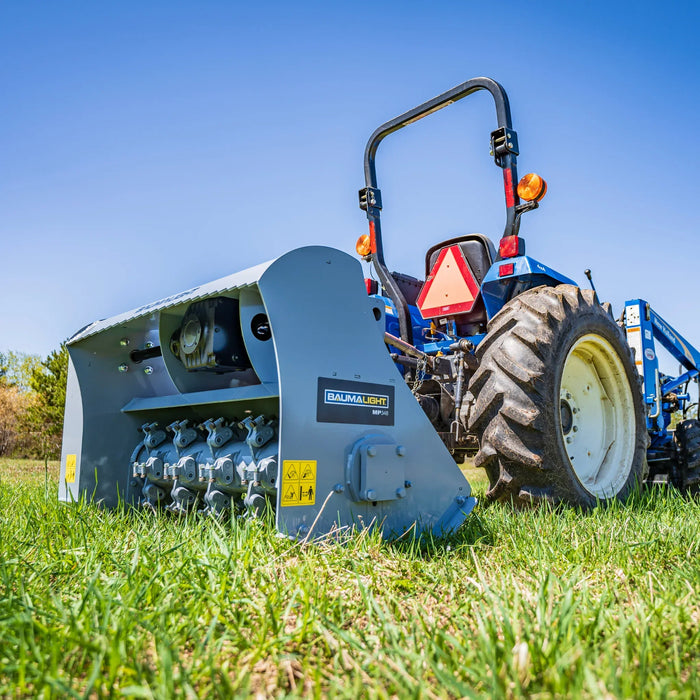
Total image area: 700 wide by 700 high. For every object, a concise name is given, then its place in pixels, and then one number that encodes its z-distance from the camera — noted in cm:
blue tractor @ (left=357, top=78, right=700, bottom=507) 307
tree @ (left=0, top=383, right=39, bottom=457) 1939
